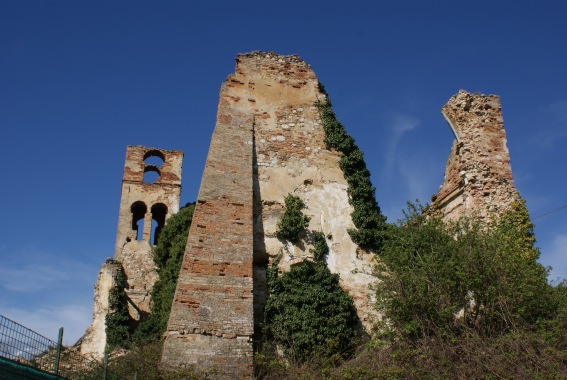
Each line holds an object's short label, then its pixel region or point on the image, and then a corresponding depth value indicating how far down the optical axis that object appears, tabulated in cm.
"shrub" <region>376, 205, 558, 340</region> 1034
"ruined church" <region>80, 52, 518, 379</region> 1049
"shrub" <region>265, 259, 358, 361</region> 1128
